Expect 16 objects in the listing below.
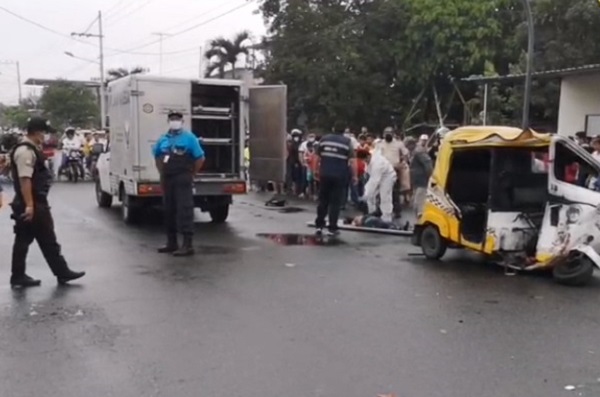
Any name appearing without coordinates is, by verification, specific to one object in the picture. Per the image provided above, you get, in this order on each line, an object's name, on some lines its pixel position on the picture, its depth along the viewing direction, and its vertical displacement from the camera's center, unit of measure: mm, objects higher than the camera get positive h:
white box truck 12828 -503
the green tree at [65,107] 64188 -611
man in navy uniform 11602 -980
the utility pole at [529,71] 13484 +651
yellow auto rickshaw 8398 -1094
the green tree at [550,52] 22703 +1788
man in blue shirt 9914 -908
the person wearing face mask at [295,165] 19500 -1536
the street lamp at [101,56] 51828 +3166
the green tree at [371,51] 33312 +2456
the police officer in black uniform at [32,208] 7770 -1094
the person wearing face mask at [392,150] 14102 -801
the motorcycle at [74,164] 25141 -2066
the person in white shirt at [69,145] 24969 -1440
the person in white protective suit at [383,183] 13344 -1329
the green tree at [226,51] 51938 +3474
